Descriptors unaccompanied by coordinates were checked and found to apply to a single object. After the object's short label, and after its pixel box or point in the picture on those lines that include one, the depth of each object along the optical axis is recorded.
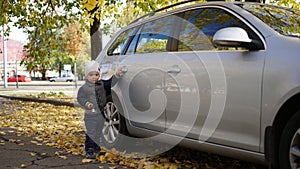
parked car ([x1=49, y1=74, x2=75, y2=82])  58.84
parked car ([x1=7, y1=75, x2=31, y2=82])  57.97
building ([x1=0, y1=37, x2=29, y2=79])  64.73
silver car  3.16
